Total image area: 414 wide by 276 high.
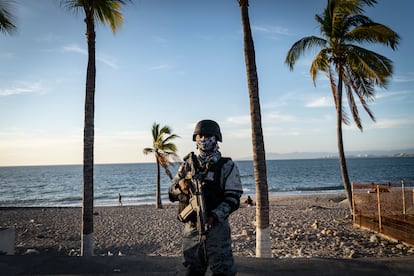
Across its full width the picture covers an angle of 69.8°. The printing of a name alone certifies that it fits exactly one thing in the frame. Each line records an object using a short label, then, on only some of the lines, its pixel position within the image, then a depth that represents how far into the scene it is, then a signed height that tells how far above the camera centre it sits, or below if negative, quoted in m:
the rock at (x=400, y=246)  8.44 -2.63
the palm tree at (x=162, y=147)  20.00 +0.78
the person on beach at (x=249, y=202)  24.04 -3.65
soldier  2.71 -0.42
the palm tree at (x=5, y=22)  8.09 +3.87
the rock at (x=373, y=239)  9.26 -2.63
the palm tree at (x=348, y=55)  11.40 +4.09
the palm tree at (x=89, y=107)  6.30 +1.19
